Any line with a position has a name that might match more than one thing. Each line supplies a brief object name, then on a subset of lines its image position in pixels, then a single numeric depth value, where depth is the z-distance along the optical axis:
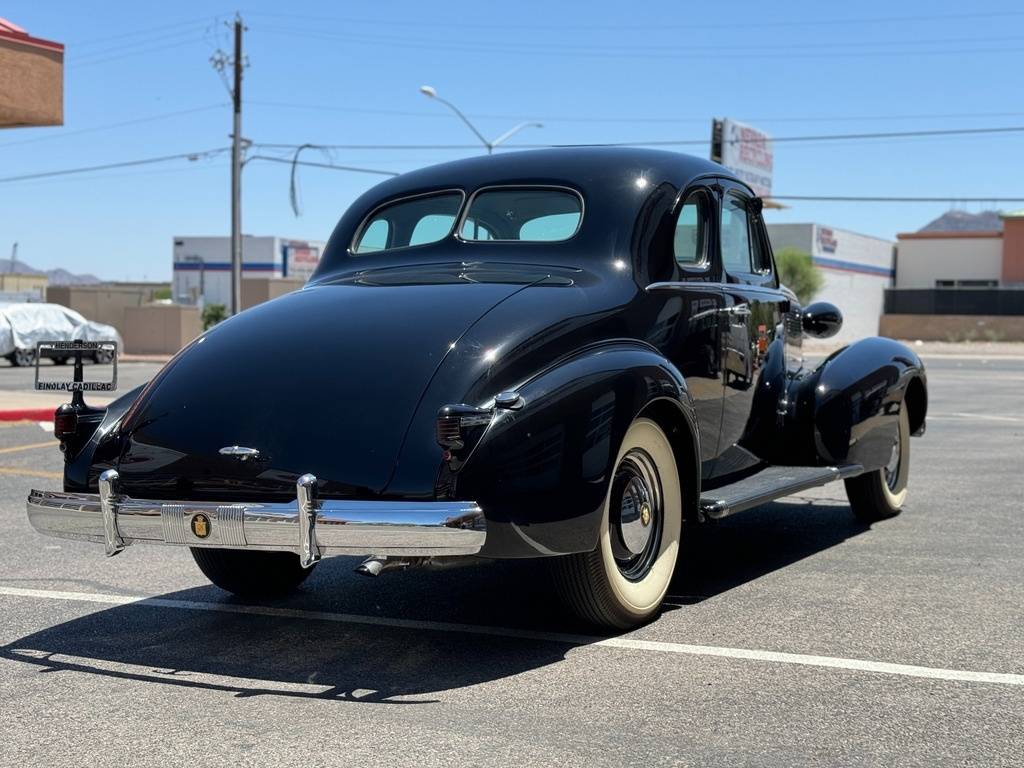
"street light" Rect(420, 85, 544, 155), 34.47
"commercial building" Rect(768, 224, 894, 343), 61.38
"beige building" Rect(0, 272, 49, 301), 99.12
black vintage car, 4.31
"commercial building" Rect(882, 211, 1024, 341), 55.78
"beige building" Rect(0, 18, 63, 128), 17.80
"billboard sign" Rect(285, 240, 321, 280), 84.31
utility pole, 36.75
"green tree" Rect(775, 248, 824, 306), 57.94
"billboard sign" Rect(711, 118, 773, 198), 50.84
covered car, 30.67
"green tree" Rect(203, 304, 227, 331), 48.90
